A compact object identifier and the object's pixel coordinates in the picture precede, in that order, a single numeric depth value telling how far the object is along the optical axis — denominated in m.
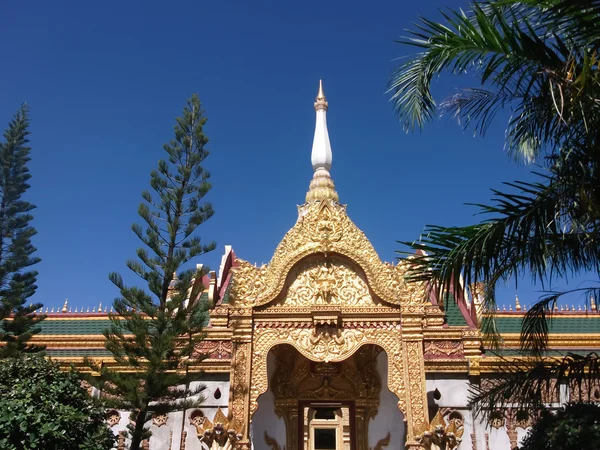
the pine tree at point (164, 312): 9.07
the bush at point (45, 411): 5.48
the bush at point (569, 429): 4.91
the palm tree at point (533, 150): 4.59
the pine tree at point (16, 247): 12.22
